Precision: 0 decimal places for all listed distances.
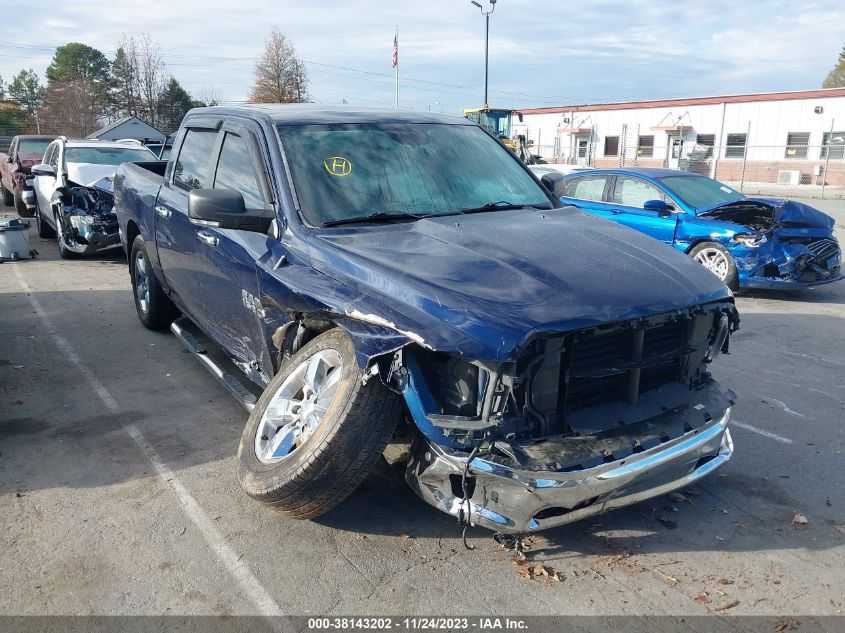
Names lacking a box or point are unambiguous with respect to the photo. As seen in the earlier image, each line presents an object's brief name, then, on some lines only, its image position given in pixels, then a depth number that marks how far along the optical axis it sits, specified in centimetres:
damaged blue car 857
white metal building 3231
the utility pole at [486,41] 3346
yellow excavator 3212
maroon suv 1543
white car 1052
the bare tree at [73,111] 3938
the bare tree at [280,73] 4819
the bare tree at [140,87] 4122
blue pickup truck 284
